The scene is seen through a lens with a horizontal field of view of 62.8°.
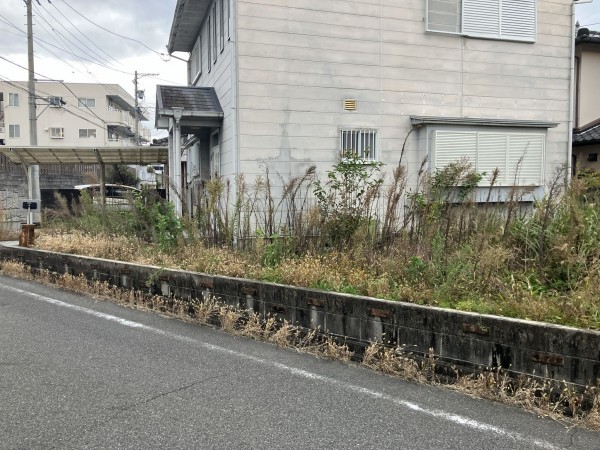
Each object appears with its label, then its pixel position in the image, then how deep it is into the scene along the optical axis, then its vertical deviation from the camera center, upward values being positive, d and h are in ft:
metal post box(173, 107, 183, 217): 33.47 +3.66
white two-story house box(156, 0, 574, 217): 32.40 +8.18
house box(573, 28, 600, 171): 50.14 +12.77
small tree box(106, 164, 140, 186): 114.15 +5.64
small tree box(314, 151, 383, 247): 22.70 -0.50
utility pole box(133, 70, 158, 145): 147.35 +33.36
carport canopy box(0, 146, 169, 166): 51.44 +5.19
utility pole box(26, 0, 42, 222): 77.00 +19.11
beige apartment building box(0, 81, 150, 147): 160.15 +28.34
